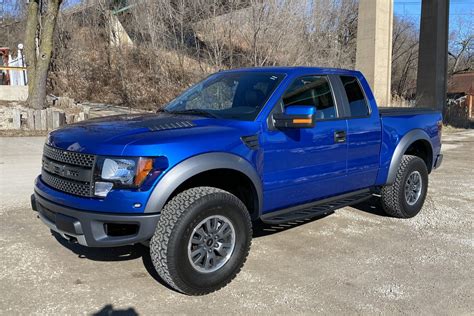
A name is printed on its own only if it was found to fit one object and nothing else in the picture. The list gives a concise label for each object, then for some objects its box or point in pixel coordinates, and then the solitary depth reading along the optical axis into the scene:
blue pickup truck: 3.62
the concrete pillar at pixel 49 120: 13.40
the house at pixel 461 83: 53.97
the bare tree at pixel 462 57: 54.41
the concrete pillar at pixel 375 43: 19.94
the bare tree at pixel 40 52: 14.77
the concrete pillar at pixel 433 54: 25.44
